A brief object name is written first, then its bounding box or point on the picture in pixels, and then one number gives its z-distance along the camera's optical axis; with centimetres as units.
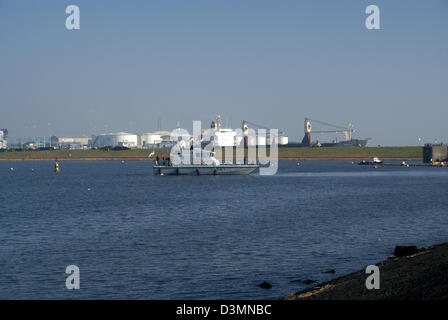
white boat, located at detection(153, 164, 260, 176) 11809
